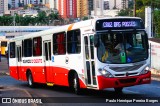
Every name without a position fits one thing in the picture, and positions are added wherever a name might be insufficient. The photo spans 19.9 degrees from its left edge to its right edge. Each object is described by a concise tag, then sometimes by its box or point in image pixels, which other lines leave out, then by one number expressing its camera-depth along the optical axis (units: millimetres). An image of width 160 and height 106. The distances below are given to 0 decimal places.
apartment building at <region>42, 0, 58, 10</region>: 140012
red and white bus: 15172
